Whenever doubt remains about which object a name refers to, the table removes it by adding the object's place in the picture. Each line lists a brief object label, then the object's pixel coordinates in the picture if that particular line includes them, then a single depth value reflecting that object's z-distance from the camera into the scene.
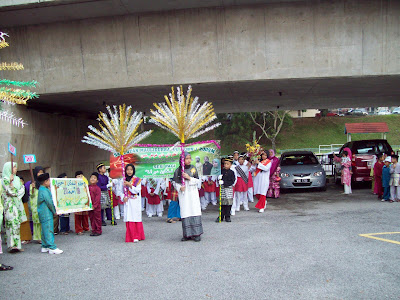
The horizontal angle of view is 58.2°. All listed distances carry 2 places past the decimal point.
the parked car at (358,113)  53.71
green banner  10.45
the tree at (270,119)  39.64
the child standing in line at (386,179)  11.45
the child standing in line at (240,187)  11.03
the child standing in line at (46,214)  7.05
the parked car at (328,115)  52.45
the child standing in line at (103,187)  9.92
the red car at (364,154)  14.37
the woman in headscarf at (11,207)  7.21
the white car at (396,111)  58.75
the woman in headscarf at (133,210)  7.82
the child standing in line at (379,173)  12.07
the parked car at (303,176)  13.77
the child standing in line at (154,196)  10.86
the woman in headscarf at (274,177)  13.34
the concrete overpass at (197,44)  10.52
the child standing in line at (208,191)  12.05
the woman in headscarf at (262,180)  11.05
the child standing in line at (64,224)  9.12
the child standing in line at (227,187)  9.34
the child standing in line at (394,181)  11.17
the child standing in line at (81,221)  9.05
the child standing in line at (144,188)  11.01
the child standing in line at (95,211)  8.70
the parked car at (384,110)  61.94
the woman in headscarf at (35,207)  8.15
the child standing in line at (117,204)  11.05
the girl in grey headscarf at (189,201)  7.59
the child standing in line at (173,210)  10.00
